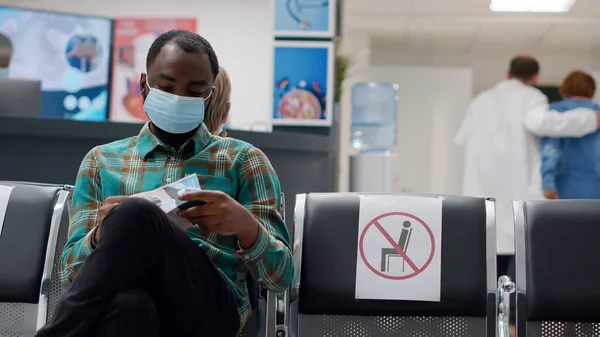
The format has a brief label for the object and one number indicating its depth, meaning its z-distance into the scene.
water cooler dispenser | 5.80
